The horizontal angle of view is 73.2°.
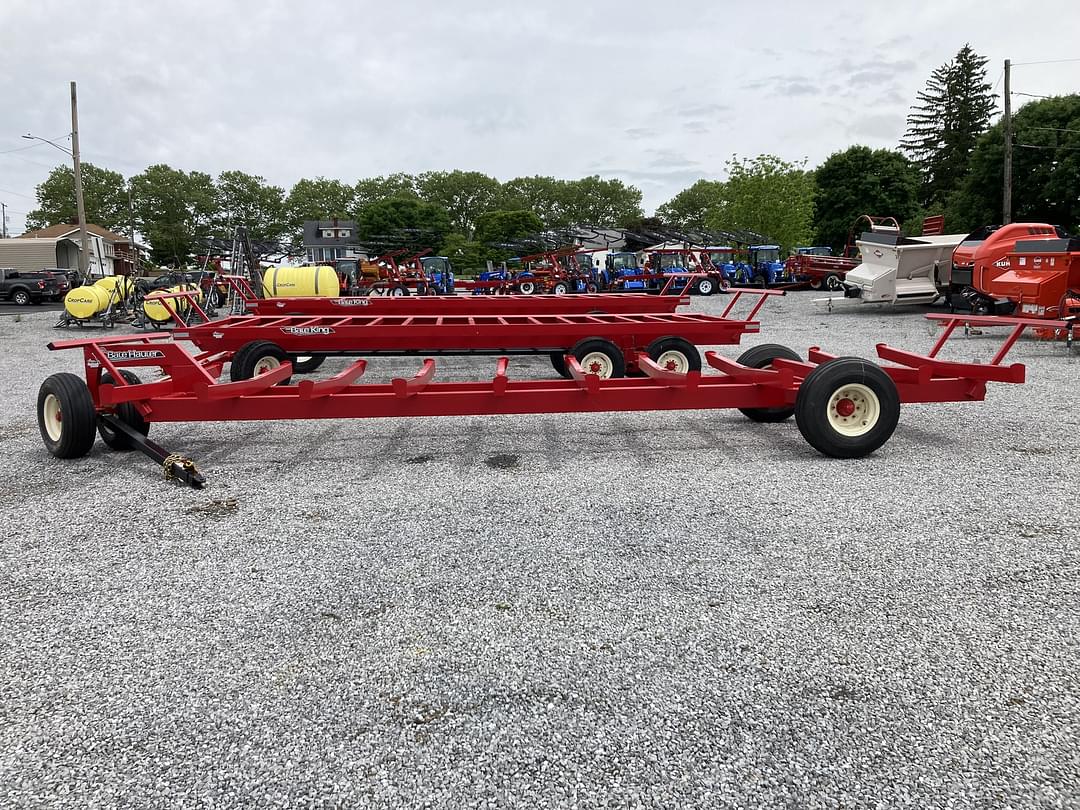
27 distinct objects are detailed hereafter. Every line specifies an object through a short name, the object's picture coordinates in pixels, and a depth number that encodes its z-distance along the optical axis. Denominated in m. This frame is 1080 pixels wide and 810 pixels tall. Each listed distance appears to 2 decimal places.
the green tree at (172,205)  87.69
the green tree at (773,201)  49.66
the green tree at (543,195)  104.69
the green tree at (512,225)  80.75
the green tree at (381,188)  101.06
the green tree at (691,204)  107.19
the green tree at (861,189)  57.06
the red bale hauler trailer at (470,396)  5.36
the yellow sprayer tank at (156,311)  16.61
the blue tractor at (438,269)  29.52
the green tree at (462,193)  100.25
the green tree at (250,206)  92.50
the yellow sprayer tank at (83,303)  17.53
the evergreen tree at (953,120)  62.47
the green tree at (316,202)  93.88
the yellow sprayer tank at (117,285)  18.62
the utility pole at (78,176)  31.17
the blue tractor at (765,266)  33.00
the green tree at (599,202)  104.25
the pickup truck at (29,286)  30.38
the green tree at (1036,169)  36.81
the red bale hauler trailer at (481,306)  11.05
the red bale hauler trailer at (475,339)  8.57
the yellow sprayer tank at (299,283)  16.41
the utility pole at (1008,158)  25.85
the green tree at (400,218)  80.75
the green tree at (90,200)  89.44
